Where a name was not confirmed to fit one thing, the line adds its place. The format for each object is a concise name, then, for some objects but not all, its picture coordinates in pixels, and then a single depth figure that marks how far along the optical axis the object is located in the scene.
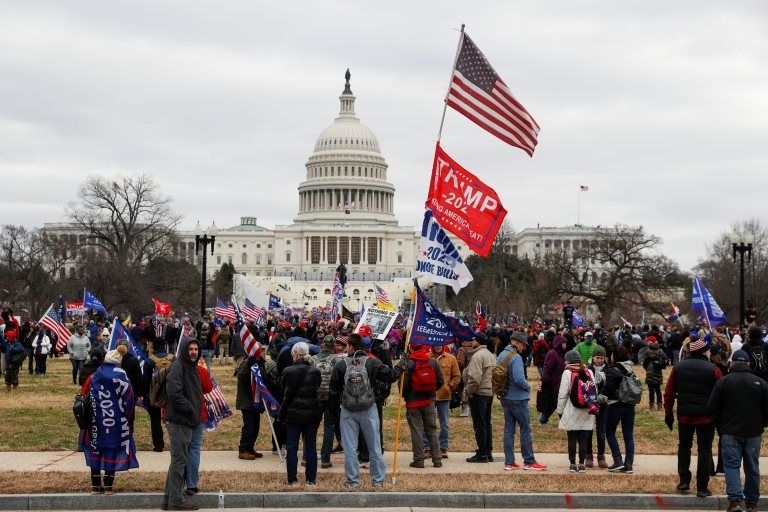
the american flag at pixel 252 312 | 32.94
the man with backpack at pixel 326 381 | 12.40
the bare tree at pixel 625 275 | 56.72
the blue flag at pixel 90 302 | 35.57
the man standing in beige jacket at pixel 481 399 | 14.12
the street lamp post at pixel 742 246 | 31.77
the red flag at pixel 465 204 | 13.61
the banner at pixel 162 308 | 40.81
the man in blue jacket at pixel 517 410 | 13.45
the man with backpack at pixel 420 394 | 13.41
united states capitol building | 154.75
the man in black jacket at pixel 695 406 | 11.90
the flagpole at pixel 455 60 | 14.17
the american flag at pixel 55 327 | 28.37
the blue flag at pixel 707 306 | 25.48
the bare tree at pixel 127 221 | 71.88
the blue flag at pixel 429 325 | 12.90
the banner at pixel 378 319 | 21.97
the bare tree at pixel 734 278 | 63.34
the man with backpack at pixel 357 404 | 12.15
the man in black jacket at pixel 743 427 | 11.16
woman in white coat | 13.34
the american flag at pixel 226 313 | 37.92
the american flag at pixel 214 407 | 13.31
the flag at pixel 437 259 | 13.26
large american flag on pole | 14.38
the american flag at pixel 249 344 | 13.92
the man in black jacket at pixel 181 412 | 11.11
